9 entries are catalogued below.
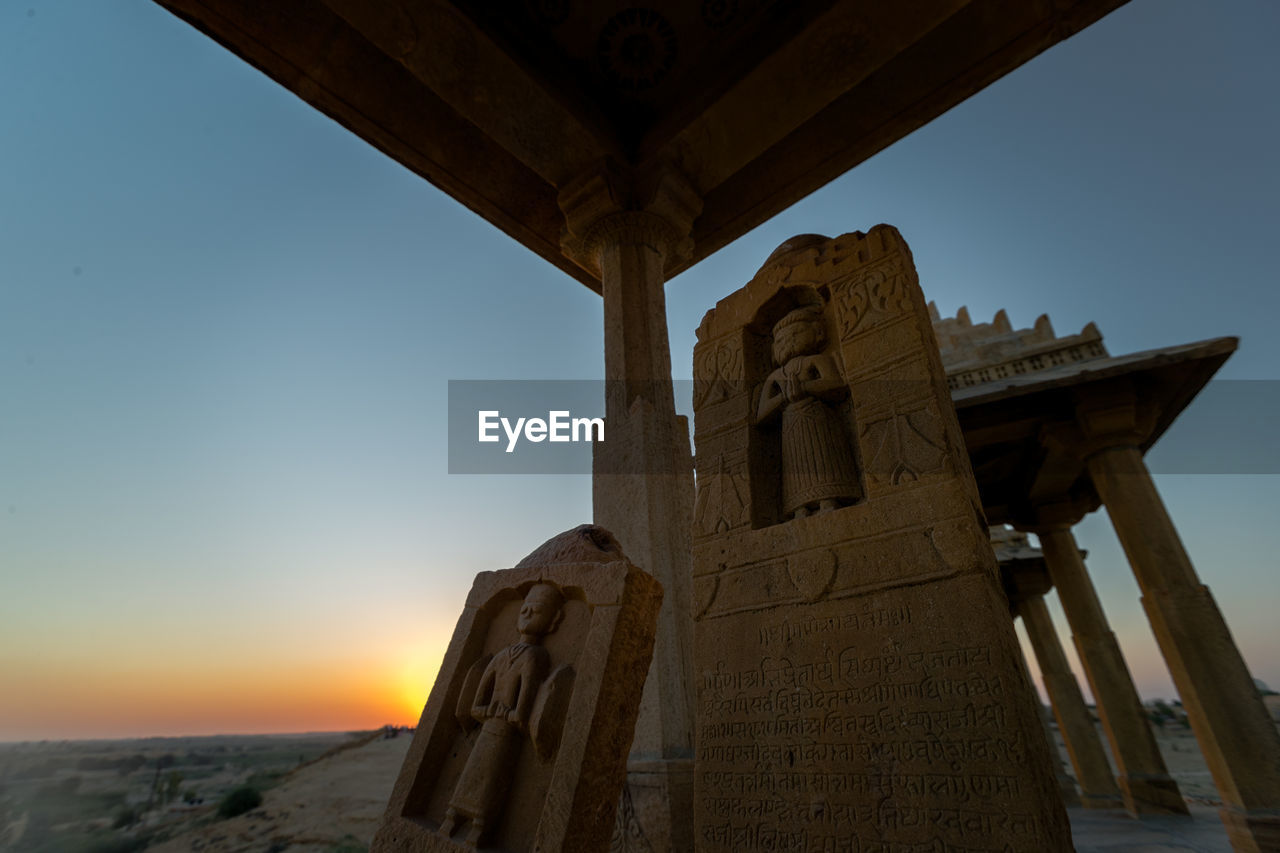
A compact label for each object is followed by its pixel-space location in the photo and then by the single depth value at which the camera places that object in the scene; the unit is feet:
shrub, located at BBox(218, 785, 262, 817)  43.83
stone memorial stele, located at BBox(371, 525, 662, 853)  6.42
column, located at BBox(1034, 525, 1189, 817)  25.07
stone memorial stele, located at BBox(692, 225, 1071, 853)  6.88
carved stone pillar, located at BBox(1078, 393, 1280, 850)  16.26
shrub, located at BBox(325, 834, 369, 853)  33.73
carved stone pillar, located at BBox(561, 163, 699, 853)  11.07
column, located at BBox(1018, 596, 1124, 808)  29.45
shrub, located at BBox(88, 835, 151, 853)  34.12
